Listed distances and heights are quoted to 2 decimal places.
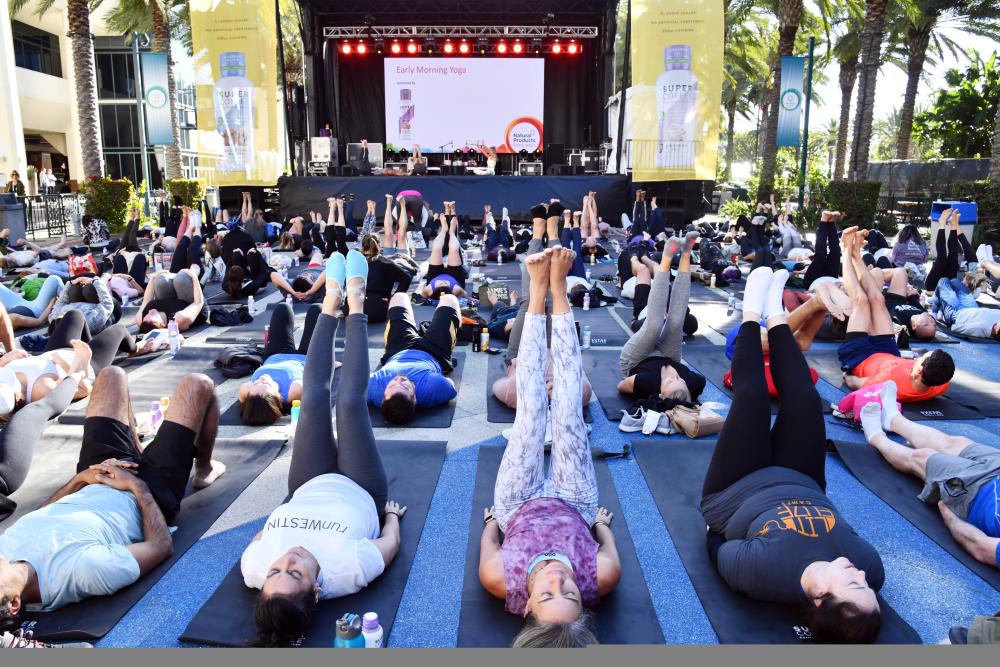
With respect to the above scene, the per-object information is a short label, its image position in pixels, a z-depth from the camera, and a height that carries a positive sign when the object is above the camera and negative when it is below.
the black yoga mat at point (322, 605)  2.52 -1.54
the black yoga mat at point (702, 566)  2.51 -1.51
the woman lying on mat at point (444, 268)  8.05 -0.77
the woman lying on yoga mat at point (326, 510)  2.36 -1.20
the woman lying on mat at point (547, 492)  2.53 -1.16
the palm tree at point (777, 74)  16.72 +3.16
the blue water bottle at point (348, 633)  2.30 -1.40
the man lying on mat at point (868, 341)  4.80 -1.00
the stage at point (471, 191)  16.39 +0.28
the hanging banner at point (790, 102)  15.01 +2.15
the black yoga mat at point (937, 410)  4.70 -1.39
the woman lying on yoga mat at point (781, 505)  2.26 -1.14
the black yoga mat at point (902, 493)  3.04 -1.49
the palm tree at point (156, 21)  18.23 +4.95
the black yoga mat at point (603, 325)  6.86 -1.28
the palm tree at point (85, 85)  15.22 +2.57
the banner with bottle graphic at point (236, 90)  14.19 +2.28
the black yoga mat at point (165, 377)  4.88 -1.38
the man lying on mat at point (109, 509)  2.56 -1.21
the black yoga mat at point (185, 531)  2.56 -1.52
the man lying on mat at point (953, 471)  3.04 -1.31
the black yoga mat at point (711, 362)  5.60 -1.36
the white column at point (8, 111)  19.91 +2.56
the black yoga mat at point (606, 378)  4.98 -1.40
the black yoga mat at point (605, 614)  2.53 -1.54
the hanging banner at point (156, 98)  15.30 +2.25
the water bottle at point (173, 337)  6.26 -1.20
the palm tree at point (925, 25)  18.23 +4.98
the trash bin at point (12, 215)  12.89 -0.25
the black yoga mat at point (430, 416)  4.67 -1.44
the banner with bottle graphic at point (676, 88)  12.77 +2.11
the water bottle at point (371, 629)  2.34 -1.41
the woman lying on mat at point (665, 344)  4.75 -1.00
